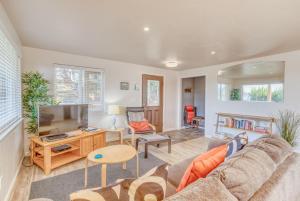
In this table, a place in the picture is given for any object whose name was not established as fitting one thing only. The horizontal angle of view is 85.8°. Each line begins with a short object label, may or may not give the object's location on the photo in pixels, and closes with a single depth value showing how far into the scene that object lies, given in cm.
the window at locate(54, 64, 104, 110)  376
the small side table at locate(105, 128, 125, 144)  394
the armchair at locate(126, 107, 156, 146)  406
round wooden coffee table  209
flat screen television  285
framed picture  474
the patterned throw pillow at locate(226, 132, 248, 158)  158
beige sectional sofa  82
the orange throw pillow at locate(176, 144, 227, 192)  120
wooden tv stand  266
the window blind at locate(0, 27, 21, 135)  206
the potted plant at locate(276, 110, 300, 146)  347
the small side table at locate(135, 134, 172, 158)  345
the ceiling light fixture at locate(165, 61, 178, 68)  392
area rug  212
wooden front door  538
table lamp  405
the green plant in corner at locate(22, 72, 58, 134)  312
